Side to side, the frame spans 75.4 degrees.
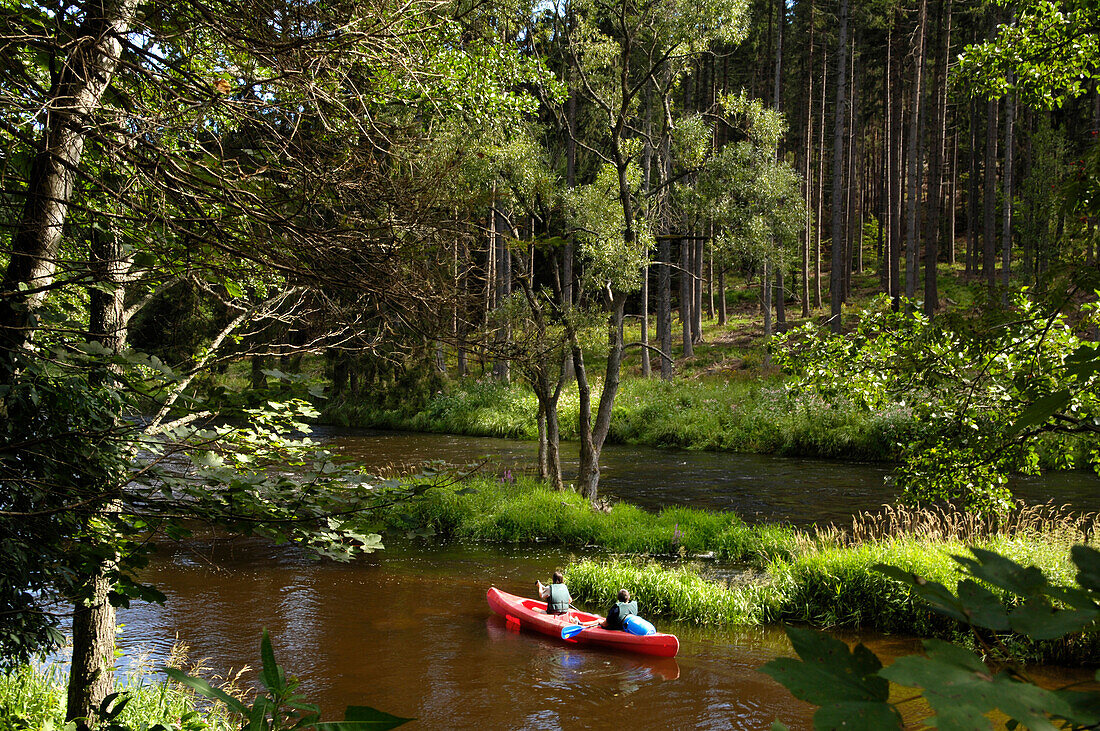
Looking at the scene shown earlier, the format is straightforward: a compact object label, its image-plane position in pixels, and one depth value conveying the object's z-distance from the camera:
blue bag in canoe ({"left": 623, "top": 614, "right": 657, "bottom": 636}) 9.34
